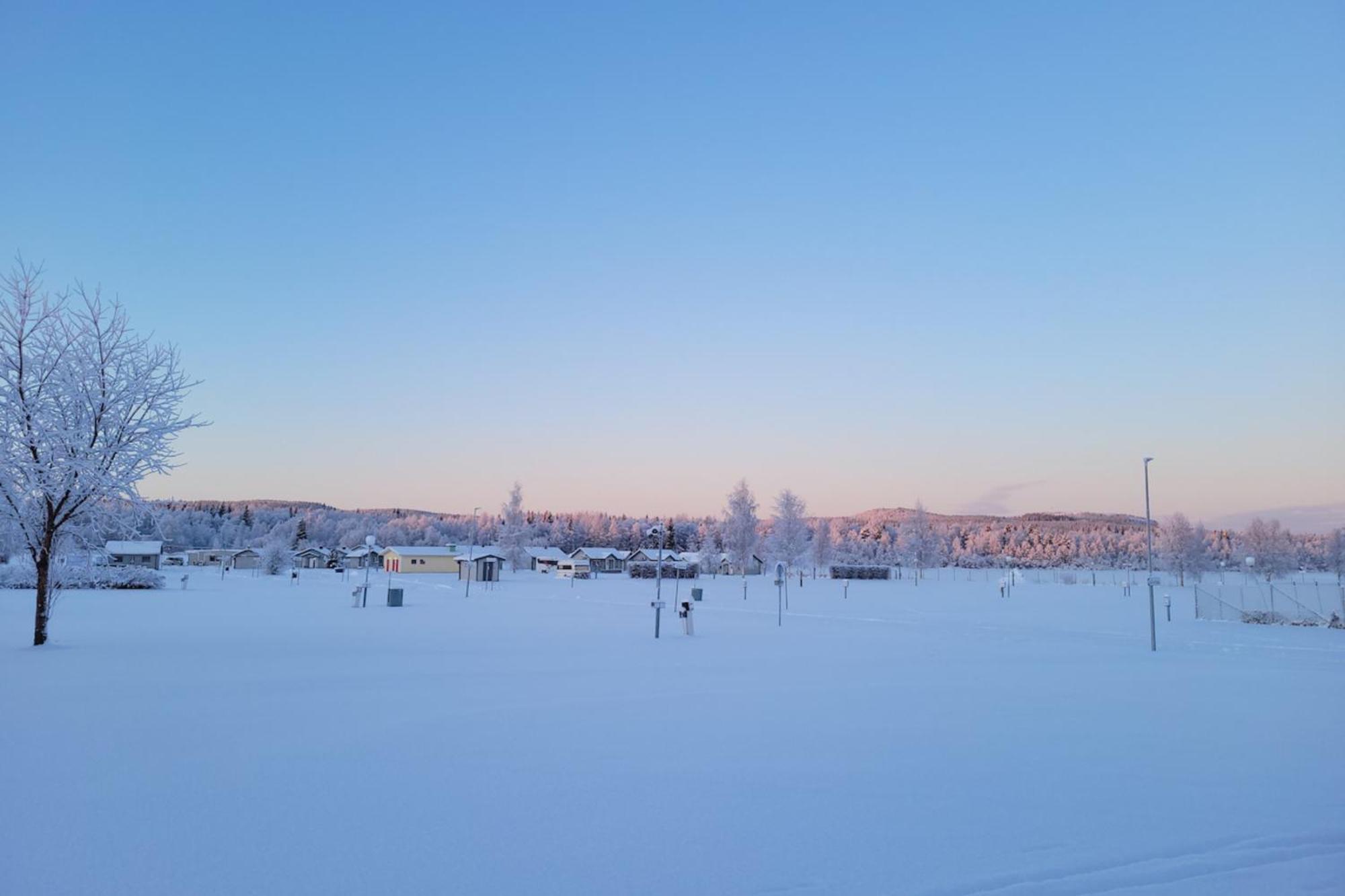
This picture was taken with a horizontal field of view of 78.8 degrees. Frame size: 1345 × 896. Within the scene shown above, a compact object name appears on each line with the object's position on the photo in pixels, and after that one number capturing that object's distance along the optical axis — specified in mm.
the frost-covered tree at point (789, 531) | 101000
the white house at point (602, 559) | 99750
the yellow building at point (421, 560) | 93125
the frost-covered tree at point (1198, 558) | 92188
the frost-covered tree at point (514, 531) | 100000
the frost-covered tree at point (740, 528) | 97375
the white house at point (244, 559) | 111750
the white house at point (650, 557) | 96625
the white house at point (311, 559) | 117500
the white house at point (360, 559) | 115812
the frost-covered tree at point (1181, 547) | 92562
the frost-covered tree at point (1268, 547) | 88562
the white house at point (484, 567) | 74969
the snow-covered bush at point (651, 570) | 86562
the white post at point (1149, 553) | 20703
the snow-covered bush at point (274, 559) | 81812
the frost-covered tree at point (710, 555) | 101500
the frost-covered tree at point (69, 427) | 17906
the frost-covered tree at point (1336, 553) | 97500
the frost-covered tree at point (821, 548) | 119500
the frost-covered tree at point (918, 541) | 100125
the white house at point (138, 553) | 85312
